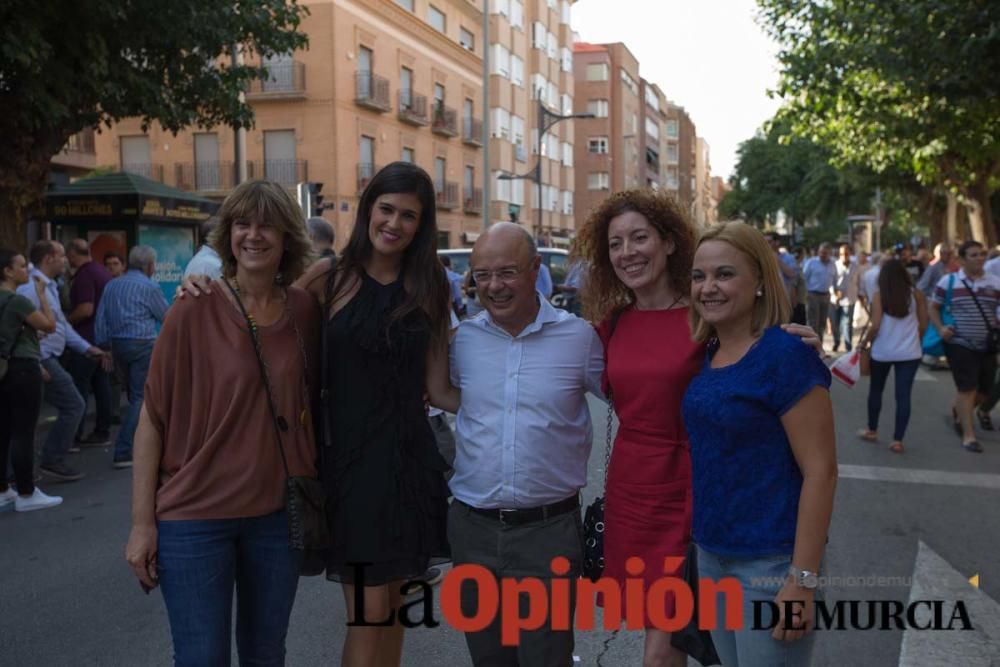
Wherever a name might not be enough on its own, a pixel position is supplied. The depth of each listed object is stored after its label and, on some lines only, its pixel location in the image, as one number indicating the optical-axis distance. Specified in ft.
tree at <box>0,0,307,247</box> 31.09
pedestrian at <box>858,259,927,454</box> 26.76
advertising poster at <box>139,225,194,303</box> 45.39
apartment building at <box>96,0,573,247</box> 98.22
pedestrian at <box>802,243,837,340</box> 52.90
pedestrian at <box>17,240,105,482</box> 24.00
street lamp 92.35
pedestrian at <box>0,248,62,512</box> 21.25
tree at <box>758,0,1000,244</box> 38.06
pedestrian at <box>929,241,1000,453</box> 27.48
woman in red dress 8.77
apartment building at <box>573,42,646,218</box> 204.95
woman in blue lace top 7.38
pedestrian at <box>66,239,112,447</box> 29.48
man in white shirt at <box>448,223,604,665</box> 8.76
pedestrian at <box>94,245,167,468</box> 25.64
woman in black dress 8.98
